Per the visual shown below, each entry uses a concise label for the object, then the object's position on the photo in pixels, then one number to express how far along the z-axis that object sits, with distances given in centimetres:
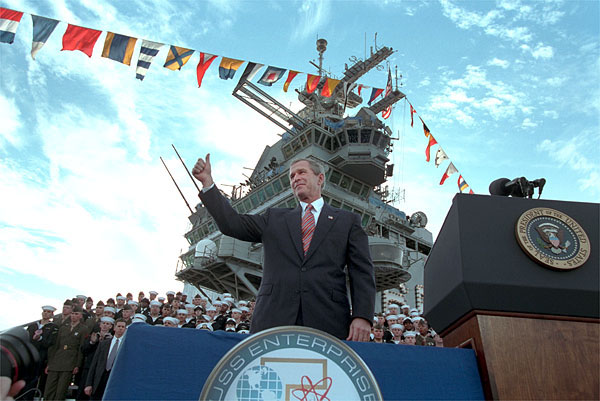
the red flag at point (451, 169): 1920
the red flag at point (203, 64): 1405
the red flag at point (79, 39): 1198
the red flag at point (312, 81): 1577
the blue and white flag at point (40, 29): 1170
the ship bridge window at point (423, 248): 3259
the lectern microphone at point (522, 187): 236
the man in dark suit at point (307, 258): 220
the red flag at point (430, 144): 1873
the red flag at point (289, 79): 1527
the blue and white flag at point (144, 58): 1303
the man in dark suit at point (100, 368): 662
